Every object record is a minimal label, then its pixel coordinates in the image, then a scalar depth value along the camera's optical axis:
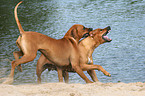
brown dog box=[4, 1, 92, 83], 16.33
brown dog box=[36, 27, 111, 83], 17.73
